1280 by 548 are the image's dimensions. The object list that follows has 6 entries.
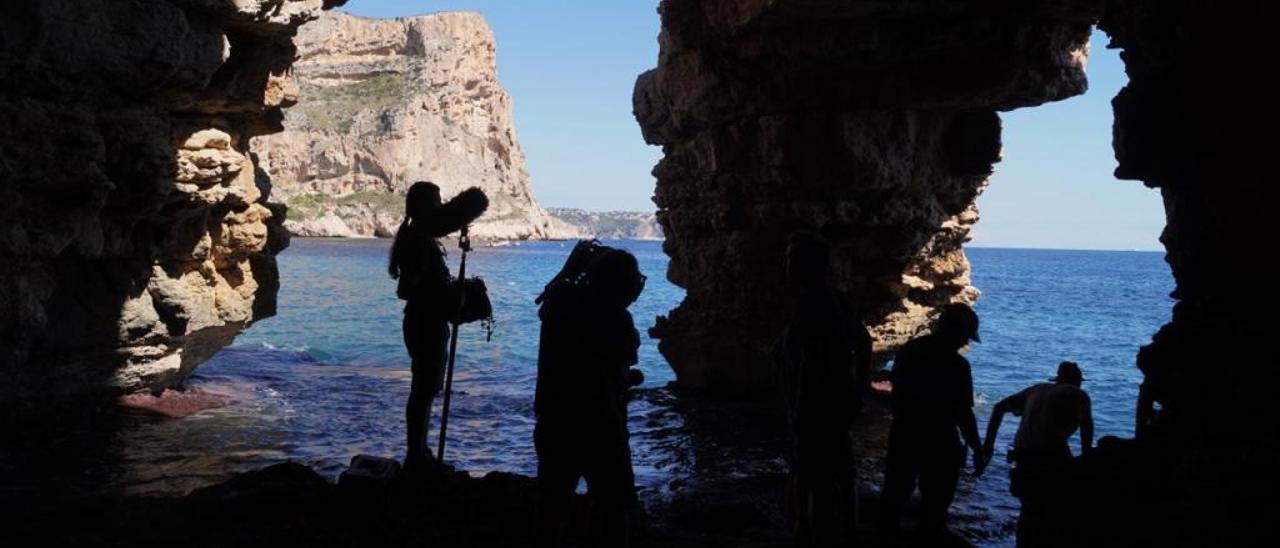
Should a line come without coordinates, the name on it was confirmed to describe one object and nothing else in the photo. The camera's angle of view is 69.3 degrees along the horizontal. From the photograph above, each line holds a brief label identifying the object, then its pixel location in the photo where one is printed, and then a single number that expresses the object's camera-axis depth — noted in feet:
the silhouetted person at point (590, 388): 15.05
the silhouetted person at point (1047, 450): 19.30
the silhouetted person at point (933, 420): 19.97
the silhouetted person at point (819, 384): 16.92
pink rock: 39.39
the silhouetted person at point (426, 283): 20.81
